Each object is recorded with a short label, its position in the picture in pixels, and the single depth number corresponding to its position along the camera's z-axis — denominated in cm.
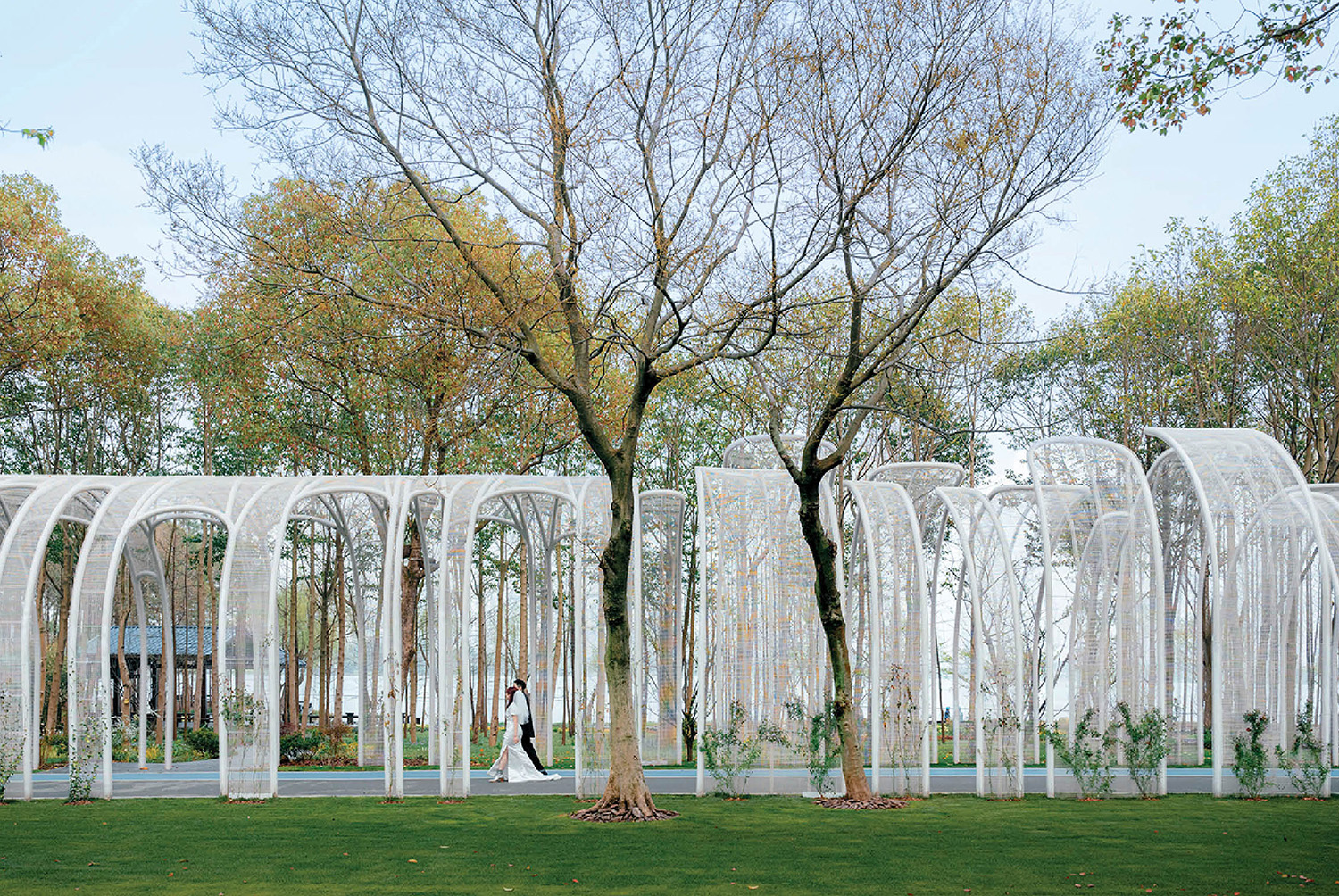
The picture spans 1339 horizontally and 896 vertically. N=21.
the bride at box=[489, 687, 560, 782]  1549
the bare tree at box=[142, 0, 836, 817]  1141
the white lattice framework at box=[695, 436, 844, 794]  1330
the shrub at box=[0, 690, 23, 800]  1276
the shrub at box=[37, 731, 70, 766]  1788
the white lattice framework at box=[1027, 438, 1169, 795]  1355
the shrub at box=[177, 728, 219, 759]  1939
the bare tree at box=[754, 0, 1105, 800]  1103
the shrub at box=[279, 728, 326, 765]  1750
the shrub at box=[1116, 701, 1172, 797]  1319
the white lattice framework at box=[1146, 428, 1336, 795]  1330
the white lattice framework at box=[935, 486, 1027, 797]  1330
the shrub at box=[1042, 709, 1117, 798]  1329
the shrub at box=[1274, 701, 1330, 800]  1314
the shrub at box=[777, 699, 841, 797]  1293
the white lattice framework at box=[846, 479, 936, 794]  1312
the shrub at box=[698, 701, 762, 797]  1321
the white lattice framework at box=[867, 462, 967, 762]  1556
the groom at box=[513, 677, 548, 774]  1555
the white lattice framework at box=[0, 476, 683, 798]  1289
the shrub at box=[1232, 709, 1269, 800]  1303
